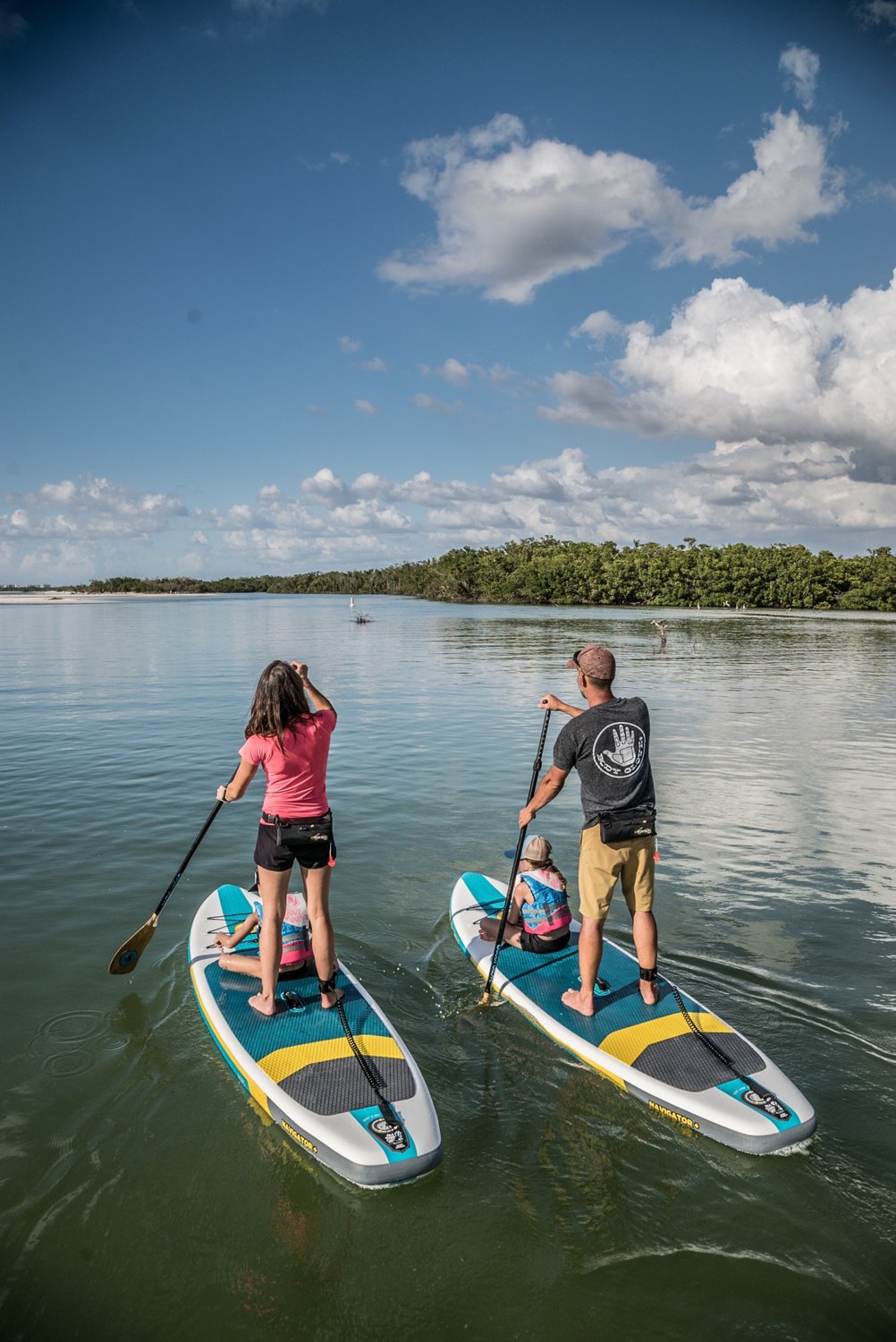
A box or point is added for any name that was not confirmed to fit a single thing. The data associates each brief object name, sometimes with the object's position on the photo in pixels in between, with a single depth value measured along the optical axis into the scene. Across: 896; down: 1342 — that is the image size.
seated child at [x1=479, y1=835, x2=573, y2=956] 7.68
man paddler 6.18
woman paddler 5.92
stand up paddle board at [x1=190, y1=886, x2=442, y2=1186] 5.04
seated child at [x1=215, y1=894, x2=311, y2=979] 7.07
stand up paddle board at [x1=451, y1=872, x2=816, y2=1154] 5.31
